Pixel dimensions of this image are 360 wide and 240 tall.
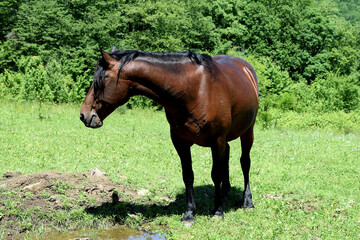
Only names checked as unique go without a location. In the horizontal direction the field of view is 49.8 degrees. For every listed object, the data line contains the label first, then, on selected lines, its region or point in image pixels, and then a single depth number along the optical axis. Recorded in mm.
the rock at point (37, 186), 5715
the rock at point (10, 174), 6430
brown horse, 4520
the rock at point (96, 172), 6850
